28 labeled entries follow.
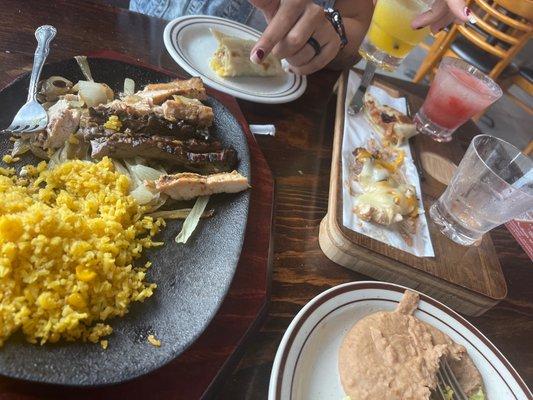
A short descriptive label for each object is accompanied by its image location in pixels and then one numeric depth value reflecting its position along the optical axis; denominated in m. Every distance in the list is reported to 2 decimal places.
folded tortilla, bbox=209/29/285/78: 0.52
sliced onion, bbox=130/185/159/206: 0.36
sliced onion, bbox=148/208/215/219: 0.36
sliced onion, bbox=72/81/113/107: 0.40
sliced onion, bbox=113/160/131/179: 0.38
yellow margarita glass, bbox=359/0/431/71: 0.50
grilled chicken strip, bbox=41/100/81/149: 0.36
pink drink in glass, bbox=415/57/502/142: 0.54
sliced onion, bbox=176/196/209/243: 0.35
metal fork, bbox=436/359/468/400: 0.31
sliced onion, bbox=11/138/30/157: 0.35
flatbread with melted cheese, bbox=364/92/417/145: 0.53
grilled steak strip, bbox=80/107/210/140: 0.38
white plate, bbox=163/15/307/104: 0.50
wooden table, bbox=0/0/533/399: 0.34
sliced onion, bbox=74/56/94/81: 0.41
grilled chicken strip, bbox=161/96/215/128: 0.41
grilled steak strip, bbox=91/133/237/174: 0.38
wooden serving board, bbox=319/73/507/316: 0.38
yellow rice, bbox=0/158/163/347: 0.26
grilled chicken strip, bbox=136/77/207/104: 0.42
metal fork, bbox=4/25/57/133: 0.35
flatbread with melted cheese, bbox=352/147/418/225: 0.41
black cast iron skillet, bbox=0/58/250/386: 0.25
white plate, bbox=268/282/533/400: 0.29
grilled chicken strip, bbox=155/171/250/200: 0.36
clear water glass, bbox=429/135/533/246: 0.41
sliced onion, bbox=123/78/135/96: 0.44
